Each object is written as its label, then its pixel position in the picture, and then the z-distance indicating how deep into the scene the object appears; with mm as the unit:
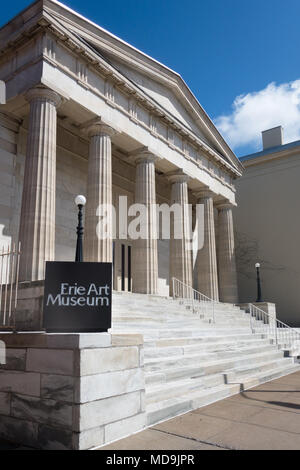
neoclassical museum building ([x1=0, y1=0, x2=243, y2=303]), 14117
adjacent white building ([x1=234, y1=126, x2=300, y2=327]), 28969
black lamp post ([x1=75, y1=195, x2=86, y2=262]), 10188
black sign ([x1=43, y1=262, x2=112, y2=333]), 6141
